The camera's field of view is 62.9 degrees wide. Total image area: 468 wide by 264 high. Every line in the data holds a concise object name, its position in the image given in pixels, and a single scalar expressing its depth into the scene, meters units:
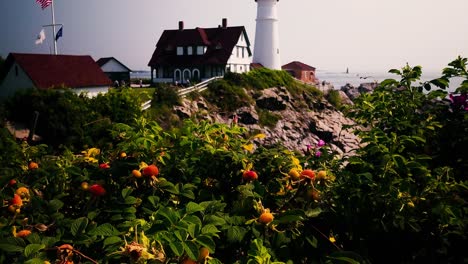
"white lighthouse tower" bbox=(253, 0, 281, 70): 49.31
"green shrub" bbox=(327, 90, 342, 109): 44.76
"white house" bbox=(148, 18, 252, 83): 42.09
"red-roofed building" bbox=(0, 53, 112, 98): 26.83
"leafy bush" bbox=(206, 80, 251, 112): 33.69
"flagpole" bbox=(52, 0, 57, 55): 32.97
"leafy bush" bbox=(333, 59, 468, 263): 2.31
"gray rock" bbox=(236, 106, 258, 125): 33.79
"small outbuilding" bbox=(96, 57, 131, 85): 45.72
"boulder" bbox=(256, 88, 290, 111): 36.47
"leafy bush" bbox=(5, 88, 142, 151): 18.52
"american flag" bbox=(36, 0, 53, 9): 26.75
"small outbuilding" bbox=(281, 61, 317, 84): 65.56
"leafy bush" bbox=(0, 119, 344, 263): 1.71
